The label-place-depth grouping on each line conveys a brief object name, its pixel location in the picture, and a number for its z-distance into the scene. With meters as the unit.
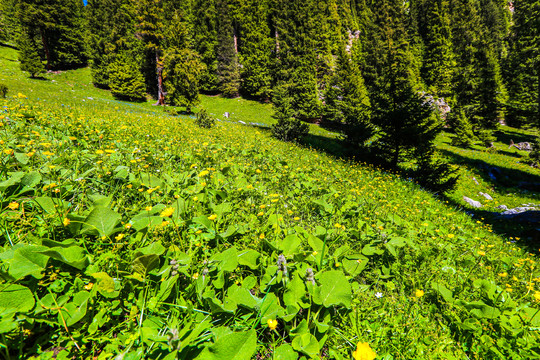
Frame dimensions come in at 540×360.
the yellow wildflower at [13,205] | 1.51
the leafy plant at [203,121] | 11.11
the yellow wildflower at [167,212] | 1.75
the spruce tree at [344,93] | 28.07
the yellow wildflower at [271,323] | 1.15
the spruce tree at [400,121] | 9.33
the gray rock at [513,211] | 8.26
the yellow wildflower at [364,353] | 0.97
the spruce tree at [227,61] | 34.28
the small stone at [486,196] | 11.82
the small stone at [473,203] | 9.93
